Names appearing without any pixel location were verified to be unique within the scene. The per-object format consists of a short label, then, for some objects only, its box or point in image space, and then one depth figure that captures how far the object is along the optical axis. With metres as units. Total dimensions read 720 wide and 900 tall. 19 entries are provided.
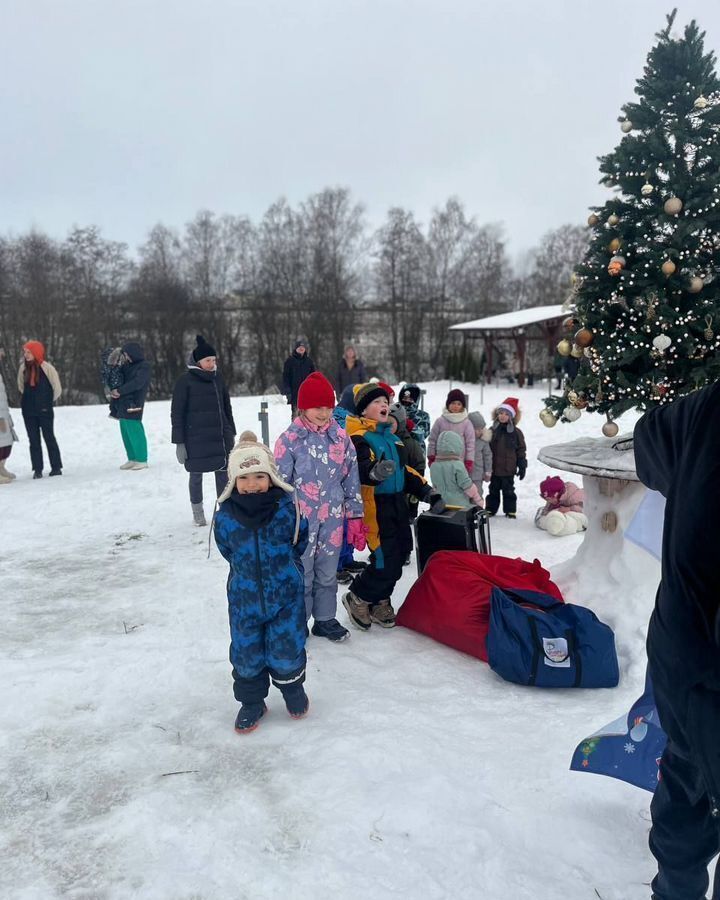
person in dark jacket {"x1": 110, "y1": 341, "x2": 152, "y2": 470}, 9.38
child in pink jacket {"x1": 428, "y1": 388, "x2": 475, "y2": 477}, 6.82
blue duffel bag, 3.46
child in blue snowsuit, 3.11
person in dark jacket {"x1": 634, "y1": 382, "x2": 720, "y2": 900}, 1.50
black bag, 4.63
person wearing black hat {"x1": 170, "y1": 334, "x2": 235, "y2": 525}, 6.51
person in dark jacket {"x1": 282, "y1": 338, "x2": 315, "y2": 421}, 11.06
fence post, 8.34
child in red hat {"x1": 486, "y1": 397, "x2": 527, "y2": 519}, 7.23
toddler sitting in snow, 6.46
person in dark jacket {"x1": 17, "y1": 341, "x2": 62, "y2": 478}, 9.00
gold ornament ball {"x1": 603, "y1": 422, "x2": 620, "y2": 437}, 4.86
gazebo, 24.75
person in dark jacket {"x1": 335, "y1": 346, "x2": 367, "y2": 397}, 10.47
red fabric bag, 3.84
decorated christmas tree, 4.61
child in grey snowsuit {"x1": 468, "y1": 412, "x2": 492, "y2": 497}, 7.21
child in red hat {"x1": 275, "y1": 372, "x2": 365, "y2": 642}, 3.98
